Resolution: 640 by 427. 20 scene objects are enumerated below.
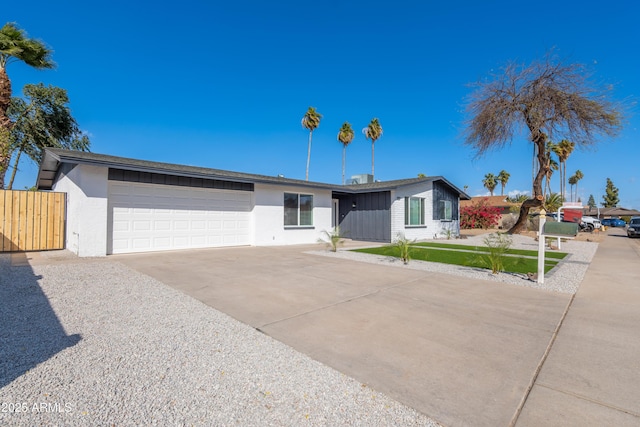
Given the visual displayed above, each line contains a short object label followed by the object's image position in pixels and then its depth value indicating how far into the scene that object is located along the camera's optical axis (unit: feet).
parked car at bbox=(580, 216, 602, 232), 88.37
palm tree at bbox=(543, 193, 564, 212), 86.90
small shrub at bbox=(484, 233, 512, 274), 23.06
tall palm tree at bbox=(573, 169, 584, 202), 221.25
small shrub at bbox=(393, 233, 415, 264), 27.68
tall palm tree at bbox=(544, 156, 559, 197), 52.10
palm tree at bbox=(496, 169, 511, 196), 192.95
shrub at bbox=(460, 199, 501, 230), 85.87
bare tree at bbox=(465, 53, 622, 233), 43.80
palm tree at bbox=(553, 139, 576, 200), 127.05
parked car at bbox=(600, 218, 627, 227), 151.84
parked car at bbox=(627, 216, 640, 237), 69.62
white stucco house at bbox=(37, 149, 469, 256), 29.32
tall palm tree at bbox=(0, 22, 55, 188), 41.42
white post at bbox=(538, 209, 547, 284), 20.25
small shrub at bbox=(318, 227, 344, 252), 35.65
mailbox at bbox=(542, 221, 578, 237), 20.88
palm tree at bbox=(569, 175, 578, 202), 224.74
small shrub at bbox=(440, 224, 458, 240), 57.88
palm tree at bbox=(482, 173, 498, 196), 201.87
